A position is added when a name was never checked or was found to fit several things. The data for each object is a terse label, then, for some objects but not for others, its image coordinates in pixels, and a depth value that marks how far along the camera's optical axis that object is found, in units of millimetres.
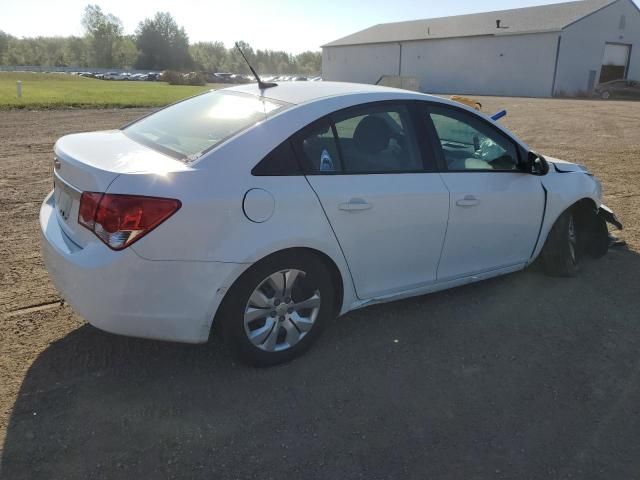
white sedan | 2754
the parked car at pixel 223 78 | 73250
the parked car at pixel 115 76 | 69938
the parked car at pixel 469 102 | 9412
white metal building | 42094
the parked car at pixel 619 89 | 38844
